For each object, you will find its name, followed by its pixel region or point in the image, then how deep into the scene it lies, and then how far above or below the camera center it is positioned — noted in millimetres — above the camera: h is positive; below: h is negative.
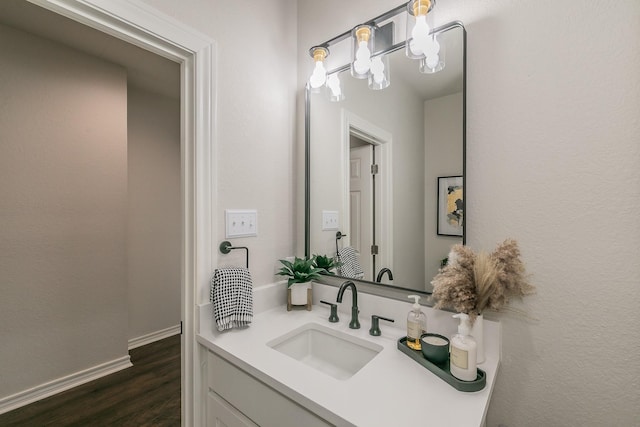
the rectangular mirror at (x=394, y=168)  976 +180
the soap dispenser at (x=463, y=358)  702 -393
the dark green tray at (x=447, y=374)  691 -455
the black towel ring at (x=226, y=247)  1141 -162
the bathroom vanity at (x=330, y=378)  636 -479
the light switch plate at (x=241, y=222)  1169 -59
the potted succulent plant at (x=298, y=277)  1287 -326
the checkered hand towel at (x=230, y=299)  1039 -358
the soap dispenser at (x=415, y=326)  893 -391
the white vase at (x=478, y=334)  814 -379
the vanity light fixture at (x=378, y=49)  979 +674
